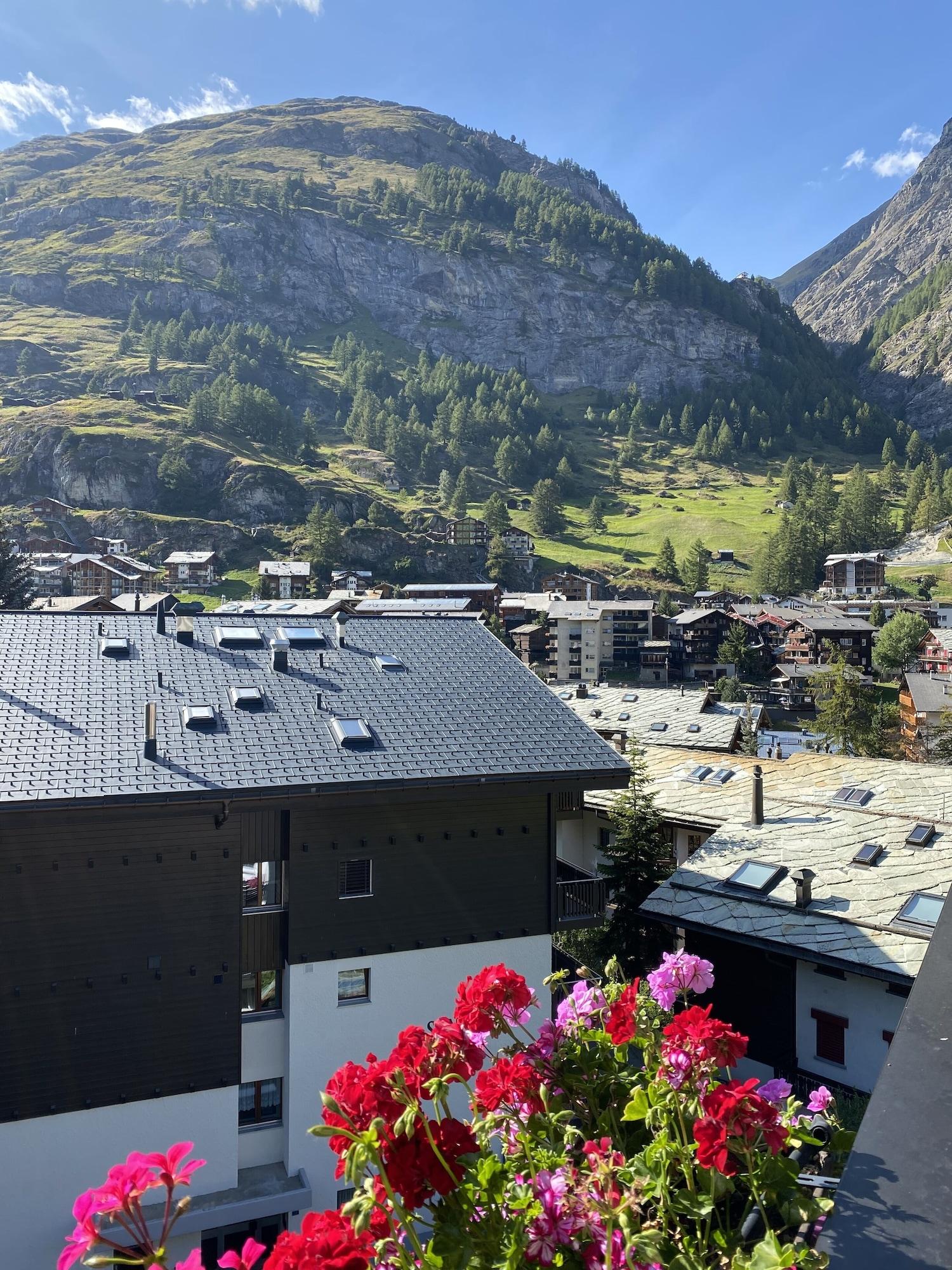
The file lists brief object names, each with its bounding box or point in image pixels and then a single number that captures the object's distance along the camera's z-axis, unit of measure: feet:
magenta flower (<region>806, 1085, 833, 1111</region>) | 14.23
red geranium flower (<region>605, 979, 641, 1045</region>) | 13.12
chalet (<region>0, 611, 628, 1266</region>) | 38.65
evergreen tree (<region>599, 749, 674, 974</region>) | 64.23
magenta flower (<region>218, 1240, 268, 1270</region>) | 8.22
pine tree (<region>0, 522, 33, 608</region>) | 188.65
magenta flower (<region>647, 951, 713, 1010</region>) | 14.49
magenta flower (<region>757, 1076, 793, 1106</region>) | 13.51
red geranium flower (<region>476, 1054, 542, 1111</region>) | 12.48
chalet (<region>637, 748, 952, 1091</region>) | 49.14
